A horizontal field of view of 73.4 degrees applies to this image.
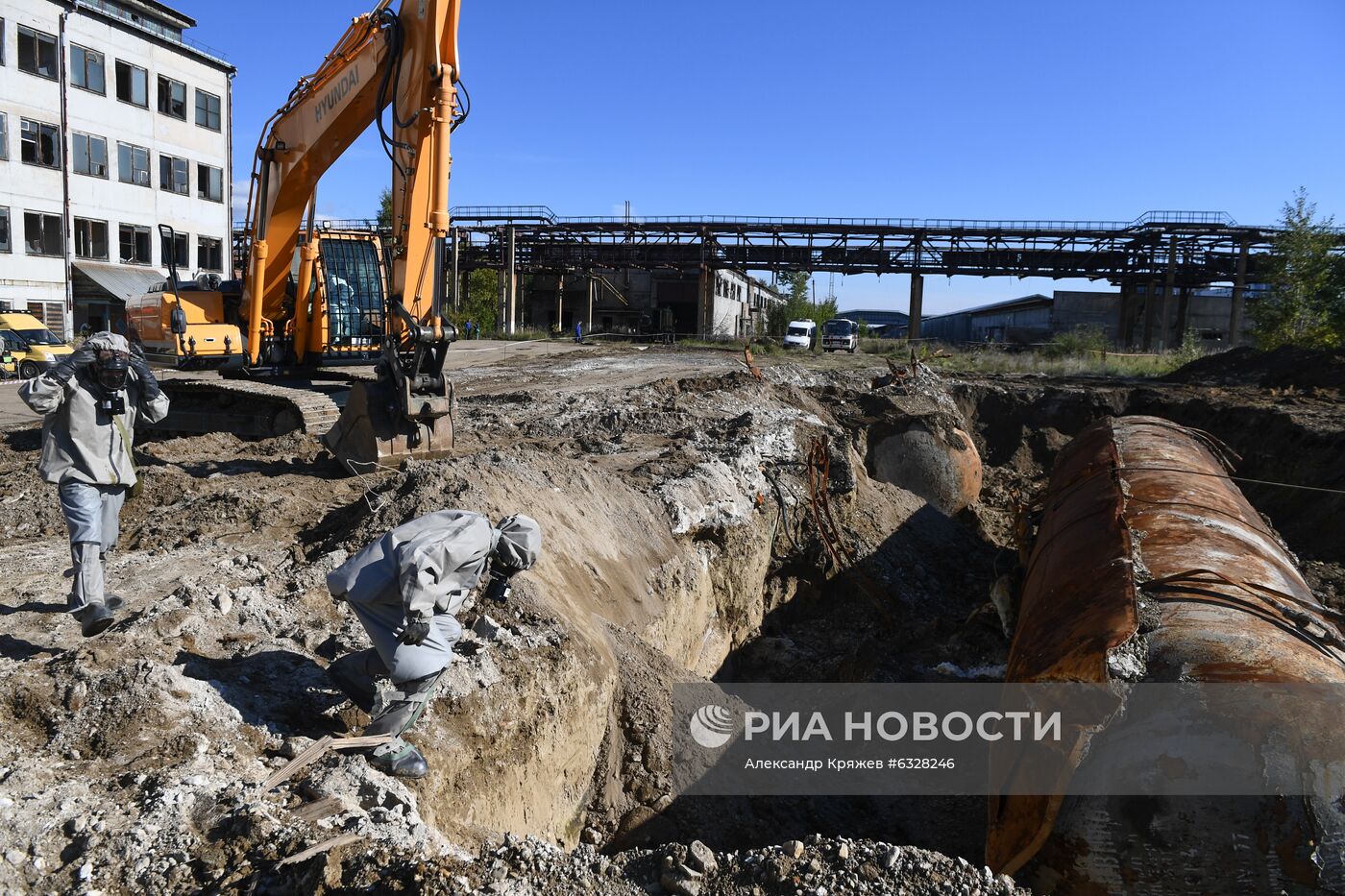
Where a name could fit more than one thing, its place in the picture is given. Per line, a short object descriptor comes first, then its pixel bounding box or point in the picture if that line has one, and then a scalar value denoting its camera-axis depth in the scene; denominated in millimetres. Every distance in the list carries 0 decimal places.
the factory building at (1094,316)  45906
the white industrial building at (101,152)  28500
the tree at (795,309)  48875
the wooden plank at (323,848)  3324
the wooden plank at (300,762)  3836
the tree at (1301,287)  26580
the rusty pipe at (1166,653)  3820
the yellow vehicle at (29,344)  20047
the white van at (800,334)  36906
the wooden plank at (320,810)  3645
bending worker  4117
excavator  8797
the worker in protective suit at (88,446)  5309
